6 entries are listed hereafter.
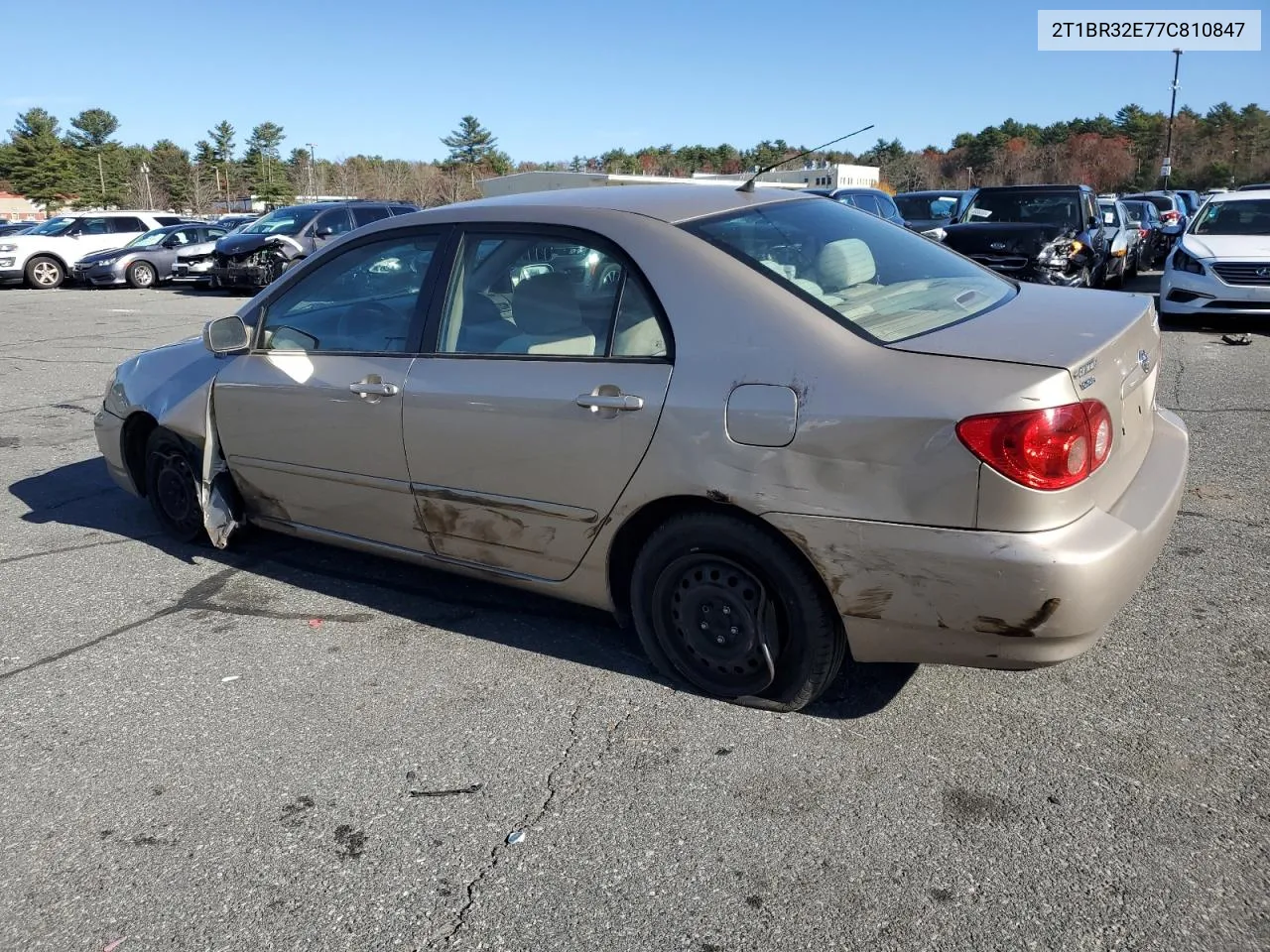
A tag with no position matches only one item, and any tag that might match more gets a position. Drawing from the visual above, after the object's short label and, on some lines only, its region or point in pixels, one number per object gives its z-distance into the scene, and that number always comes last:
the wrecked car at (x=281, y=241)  18.56
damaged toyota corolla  2.75
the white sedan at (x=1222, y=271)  10.87
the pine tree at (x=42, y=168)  71.62
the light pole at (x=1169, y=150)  37.03
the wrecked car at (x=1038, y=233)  11.84
